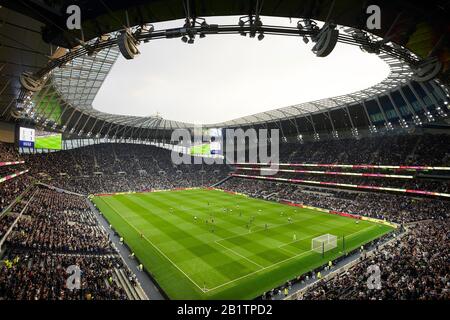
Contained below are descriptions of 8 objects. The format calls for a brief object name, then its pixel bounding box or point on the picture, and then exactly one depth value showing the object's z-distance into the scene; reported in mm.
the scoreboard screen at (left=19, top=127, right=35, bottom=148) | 46862
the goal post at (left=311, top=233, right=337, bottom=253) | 28656
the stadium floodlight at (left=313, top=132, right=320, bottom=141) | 76000
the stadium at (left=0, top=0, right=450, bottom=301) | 9836
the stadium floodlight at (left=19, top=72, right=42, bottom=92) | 12381
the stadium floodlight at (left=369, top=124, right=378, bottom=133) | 61241
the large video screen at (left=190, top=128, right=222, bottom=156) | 89938
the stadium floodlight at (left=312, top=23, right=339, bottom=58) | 8312
